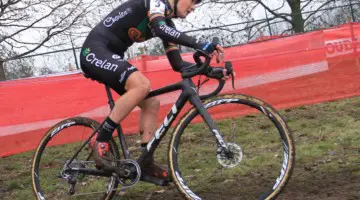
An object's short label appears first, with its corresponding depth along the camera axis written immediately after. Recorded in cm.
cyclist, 383
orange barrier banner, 809
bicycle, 362
